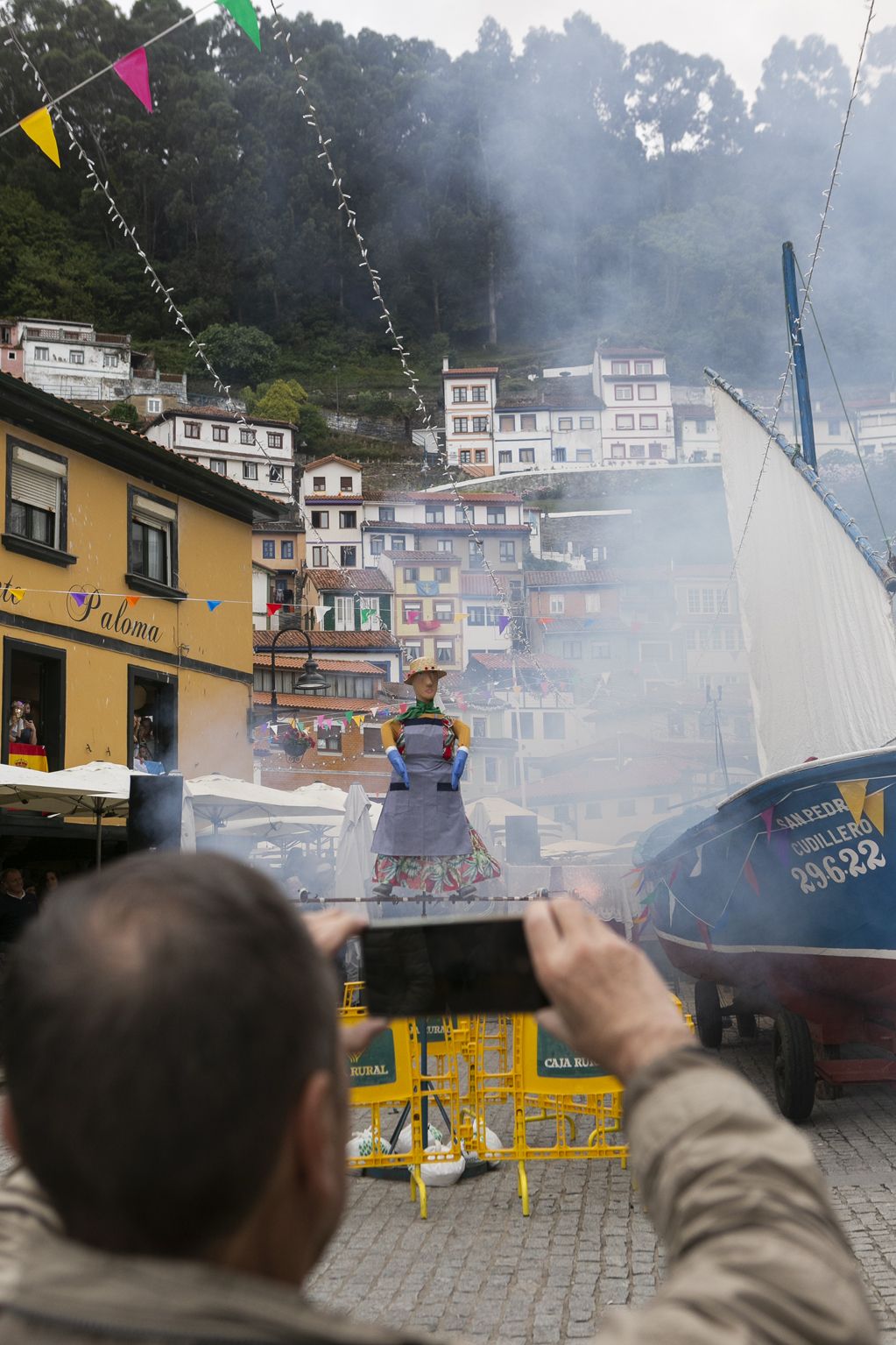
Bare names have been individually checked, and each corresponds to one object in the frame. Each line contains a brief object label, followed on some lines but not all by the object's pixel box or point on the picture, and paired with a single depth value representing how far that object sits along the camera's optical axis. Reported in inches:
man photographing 33.6
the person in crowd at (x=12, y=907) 450.6
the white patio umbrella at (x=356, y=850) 497.7
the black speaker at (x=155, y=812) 431.8
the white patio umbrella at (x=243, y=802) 630.5
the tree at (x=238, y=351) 3666.3
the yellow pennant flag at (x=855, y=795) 299.9
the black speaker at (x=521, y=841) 755.4
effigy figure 354.3
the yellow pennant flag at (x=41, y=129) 433.7
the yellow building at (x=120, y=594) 777.6
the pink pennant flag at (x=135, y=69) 429.4
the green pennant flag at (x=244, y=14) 387.2
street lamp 818.2
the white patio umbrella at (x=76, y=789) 521.7
